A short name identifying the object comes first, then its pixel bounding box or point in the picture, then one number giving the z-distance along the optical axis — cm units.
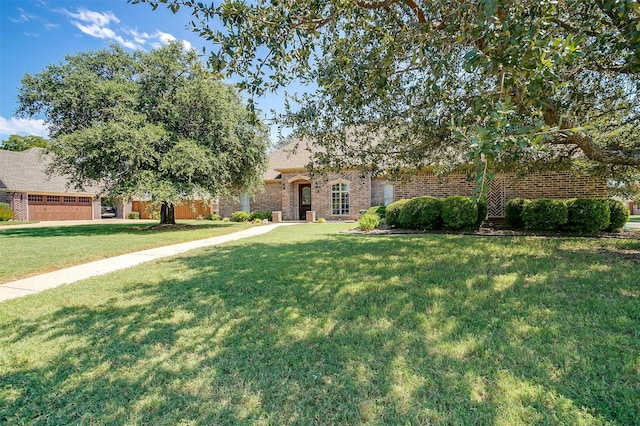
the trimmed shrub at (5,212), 2256
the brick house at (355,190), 1363
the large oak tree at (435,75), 230
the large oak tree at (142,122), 1301
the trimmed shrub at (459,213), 1091
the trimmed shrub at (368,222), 1234
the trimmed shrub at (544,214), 1052
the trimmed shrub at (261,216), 2158
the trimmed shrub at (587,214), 1004
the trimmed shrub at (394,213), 1269
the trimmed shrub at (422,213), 1159
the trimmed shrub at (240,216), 2194
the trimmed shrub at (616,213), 1031
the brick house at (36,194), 2434
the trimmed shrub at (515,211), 1200
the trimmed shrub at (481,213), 1128
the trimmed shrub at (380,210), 1574
